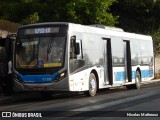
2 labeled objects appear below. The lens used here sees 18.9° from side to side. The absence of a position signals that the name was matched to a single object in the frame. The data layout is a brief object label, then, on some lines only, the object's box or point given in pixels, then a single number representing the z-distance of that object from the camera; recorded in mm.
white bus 17797
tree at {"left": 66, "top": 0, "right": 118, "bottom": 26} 29984
